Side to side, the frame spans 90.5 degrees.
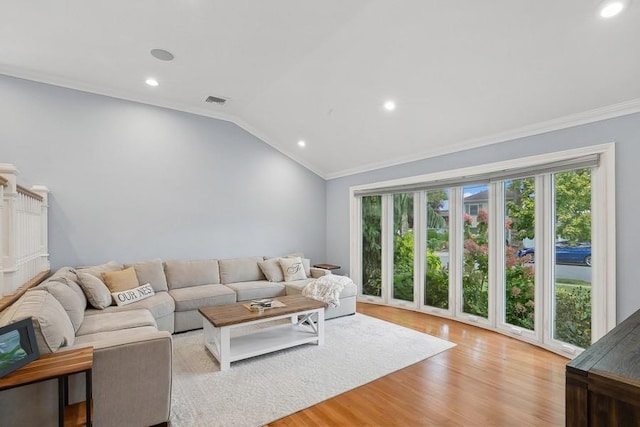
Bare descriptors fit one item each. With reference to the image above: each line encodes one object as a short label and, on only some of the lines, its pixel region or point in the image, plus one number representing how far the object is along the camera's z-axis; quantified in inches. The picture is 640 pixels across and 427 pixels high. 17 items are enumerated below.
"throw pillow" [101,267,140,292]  141.4
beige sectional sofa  71.6
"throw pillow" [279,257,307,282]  198.2
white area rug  89.6
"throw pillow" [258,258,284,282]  197.3
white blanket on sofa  168.1
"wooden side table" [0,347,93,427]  59.6
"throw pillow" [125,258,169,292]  159.5
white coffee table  114.7
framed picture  60.2
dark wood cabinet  31.1
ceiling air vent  179.4
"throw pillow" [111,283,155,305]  137.8
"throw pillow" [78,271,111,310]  128.3
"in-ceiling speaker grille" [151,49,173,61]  130.7
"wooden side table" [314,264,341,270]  231.0
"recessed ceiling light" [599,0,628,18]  82.2
